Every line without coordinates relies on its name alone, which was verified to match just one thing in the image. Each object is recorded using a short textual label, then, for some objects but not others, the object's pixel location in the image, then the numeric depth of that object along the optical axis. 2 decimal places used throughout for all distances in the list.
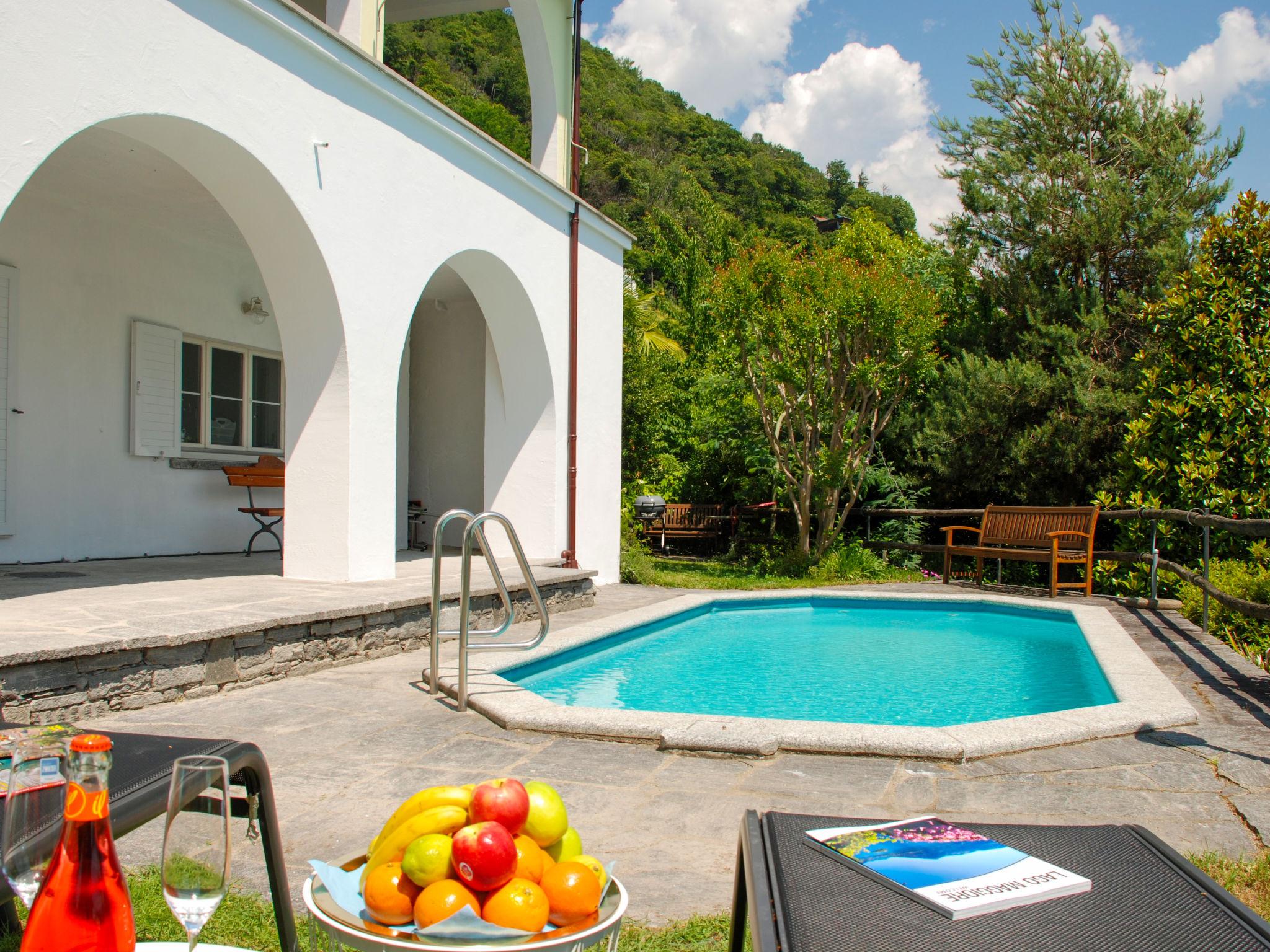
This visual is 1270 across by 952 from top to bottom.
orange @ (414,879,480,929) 1.18
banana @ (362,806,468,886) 1.29
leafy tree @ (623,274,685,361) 18.61
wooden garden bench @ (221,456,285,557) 8.48
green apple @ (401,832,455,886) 1.22
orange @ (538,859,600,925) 1.23
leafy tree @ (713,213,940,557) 10.78
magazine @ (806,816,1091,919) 1.32
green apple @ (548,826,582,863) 1.36
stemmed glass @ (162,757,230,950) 1.06
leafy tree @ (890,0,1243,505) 12.40
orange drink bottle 0.93
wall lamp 9.09
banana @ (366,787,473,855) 1.35
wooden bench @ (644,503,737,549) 14.27
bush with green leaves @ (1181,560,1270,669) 7.02
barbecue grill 11.92
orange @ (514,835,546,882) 1.26
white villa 5.32
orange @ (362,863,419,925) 1.22
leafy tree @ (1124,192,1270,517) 9.10
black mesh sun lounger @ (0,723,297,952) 1.49
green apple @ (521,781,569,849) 1.34
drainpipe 9.18
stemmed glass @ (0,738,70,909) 1.05
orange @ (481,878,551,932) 1.19
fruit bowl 1.16
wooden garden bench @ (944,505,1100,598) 9.41
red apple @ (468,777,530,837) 1.28
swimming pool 3.84
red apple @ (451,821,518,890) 1.20
